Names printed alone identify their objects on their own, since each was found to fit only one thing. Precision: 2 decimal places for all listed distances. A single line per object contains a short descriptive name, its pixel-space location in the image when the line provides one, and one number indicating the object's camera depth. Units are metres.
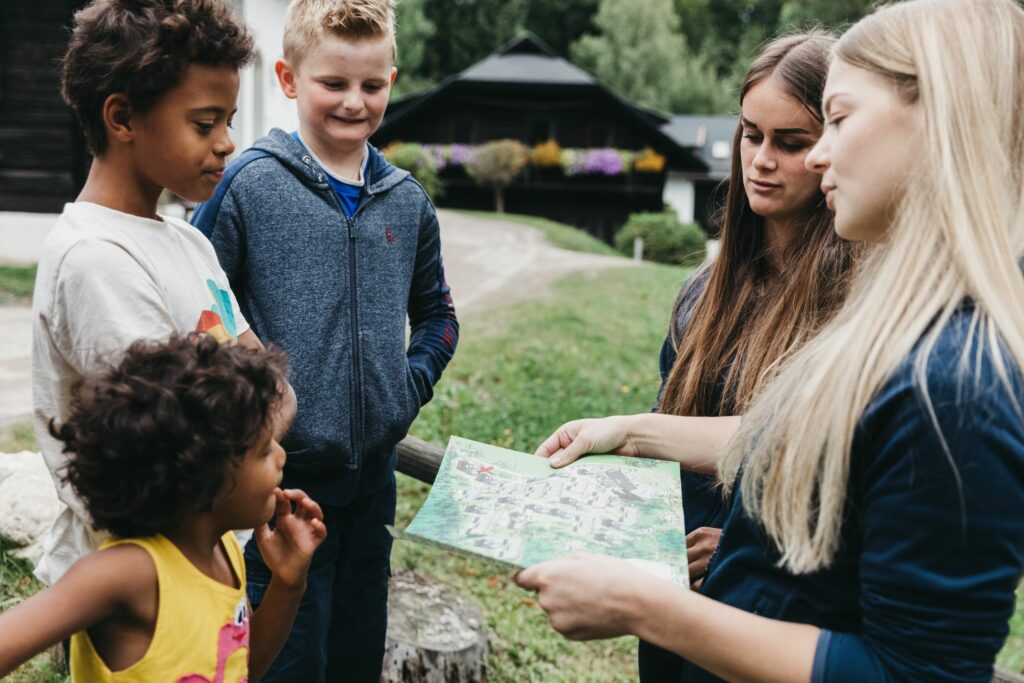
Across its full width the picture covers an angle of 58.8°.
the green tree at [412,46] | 39.94
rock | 3.43
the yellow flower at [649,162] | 26.28
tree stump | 3.13
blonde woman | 1.08
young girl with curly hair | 1.35
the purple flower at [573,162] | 26.38
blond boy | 2.21
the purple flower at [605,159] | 26.33
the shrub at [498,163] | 25.58
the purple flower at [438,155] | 26.17
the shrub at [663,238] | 22.84
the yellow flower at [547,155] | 26.28
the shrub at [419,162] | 24.45
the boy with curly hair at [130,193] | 1.54
